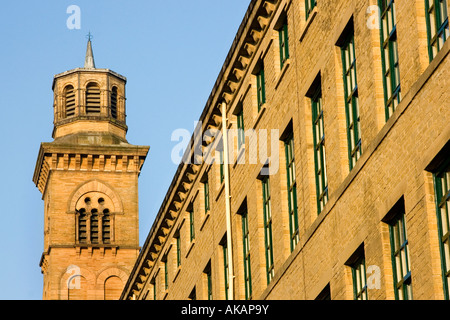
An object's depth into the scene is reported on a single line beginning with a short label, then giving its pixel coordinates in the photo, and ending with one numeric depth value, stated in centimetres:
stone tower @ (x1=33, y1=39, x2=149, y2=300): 8094
